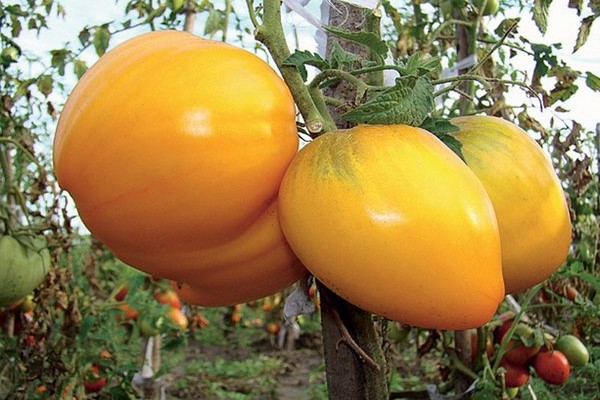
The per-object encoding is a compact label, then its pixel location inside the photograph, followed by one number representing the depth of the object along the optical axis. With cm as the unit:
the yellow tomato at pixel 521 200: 61
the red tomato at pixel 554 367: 158
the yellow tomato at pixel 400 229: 51
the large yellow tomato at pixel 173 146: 52
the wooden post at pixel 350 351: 61
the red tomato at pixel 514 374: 165
